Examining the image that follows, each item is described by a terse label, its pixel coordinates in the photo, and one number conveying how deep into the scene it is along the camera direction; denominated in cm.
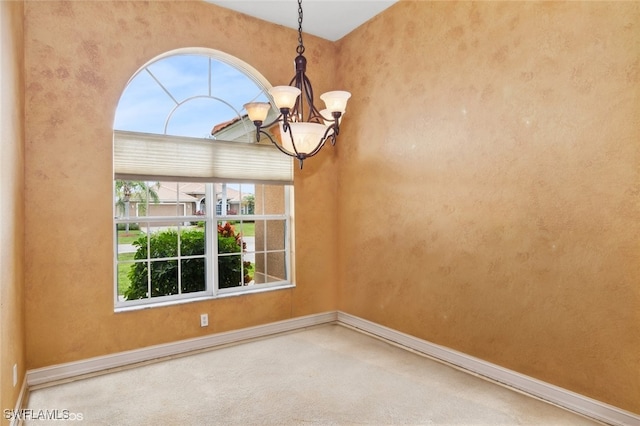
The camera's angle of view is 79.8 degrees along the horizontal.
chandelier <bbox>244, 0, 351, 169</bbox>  213
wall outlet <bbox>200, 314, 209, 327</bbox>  359
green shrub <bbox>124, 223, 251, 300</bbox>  348
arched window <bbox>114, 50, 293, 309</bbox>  338
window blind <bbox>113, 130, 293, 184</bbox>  329
